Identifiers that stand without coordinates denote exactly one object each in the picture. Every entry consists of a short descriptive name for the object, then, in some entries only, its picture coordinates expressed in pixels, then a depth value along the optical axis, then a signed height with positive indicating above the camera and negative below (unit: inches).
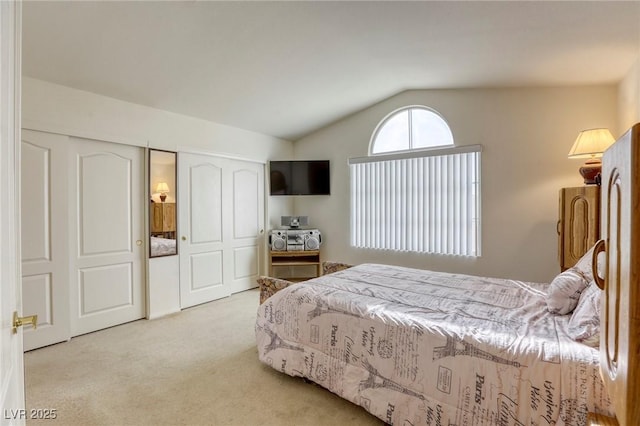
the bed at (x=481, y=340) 26.7 -25.9
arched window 155.9 +42.4
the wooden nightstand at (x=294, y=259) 179.5 -28.7
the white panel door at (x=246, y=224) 176.6 -7.5
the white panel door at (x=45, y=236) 105.6 -8.8
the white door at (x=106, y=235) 118.6 -9.7
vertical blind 146.2 +5.0
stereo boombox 180.5 -17.1
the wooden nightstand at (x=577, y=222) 95.8 -3.7
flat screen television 190.1 +20.9
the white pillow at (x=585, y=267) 70.6 -13.8
